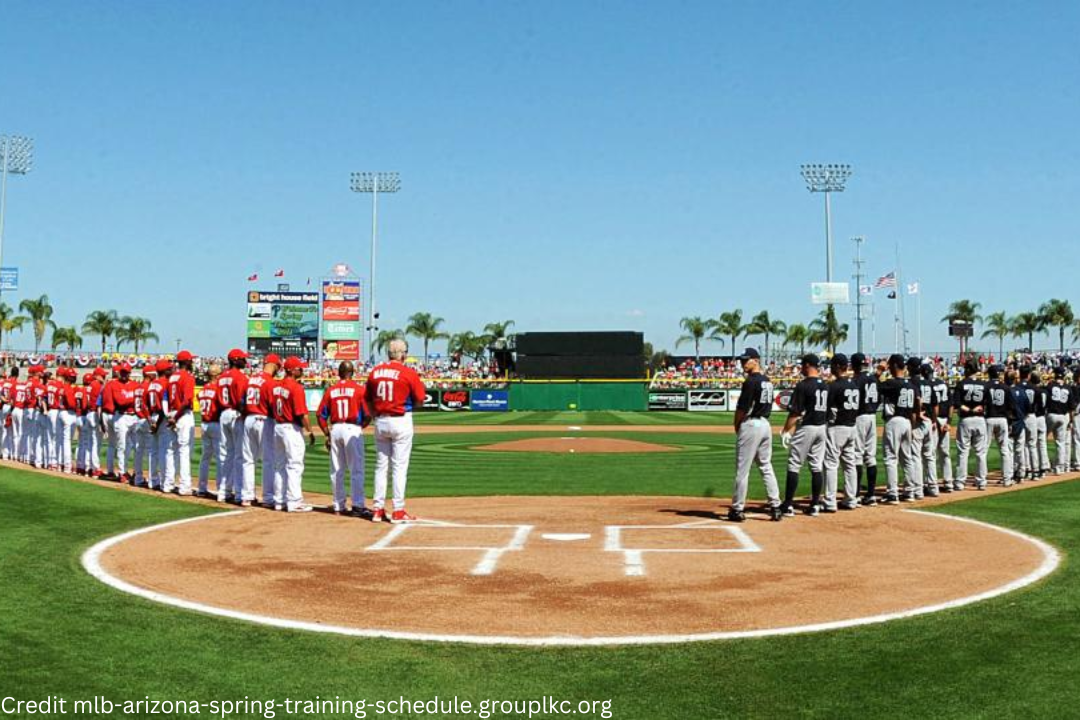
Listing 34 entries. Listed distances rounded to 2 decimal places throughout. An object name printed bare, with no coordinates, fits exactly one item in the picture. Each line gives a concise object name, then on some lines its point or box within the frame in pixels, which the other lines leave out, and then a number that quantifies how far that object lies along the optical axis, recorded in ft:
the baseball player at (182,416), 43.32
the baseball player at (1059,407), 54.85
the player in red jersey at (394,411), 35.81
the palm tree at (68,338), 305.49
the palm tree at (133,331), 301.22
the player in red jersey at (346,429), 37.58
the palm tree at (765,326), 311.27
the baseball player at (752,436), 35.73
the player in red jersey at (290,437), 38.86
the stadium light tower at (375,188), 197.97
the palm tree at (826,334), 294.74
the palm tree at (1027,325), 284.82
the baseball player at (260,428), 39.83
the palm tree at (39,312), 271.90
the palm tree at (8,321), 246.62
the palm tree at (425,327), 317.01
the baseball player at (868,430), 41.65
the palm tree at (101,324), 292.81
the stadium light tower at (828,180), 194.90
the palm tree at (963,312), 295.69
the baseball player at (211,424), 42.47
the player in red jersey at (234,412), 40.88
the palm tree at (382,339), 315.49
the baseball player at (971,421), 47.88
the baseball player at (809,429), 37.58
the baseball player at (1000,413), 48.52
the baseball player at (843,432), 39.40
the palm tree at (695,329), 326.65
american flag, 200.95
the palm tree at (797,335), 320.09
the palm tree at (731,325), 316.40
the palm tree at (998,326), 305.00
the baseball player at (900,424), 43.16
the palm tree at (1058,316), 273.33
